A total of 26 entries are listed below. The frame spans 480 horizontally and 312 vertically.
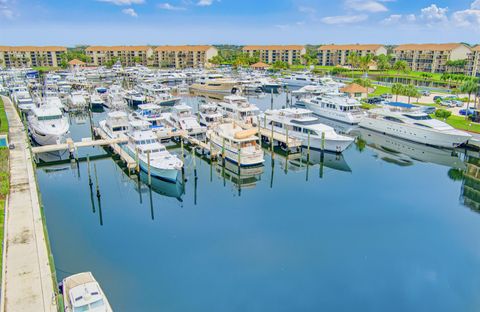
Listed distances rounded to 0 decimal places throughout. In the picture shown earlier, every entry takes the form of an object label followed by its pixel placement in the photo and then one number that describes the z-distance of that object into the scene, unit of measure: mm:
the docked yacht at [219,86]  98375
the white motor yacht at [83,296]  17078
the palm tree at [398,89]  67950
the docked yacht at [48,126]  44031
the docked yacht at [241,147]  39688
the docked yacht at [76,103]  72344
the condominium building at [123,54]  175875
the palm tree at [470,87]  61875
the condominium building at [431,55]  130000
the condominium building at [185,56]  166625
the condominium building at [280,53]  171000
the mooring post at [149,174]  34009
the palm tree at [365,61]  118781
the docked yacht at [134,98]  76906
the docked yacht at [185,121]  48719
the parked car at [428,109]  60594
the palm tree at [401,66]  112875
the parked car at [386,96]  77450
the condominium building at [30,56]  158875
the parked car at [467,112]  56344
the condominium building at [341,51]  153500
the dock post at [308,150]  43003
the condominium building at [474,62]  118325
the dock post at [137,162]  36094
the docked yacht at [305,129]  44344
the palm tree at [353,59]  130750
